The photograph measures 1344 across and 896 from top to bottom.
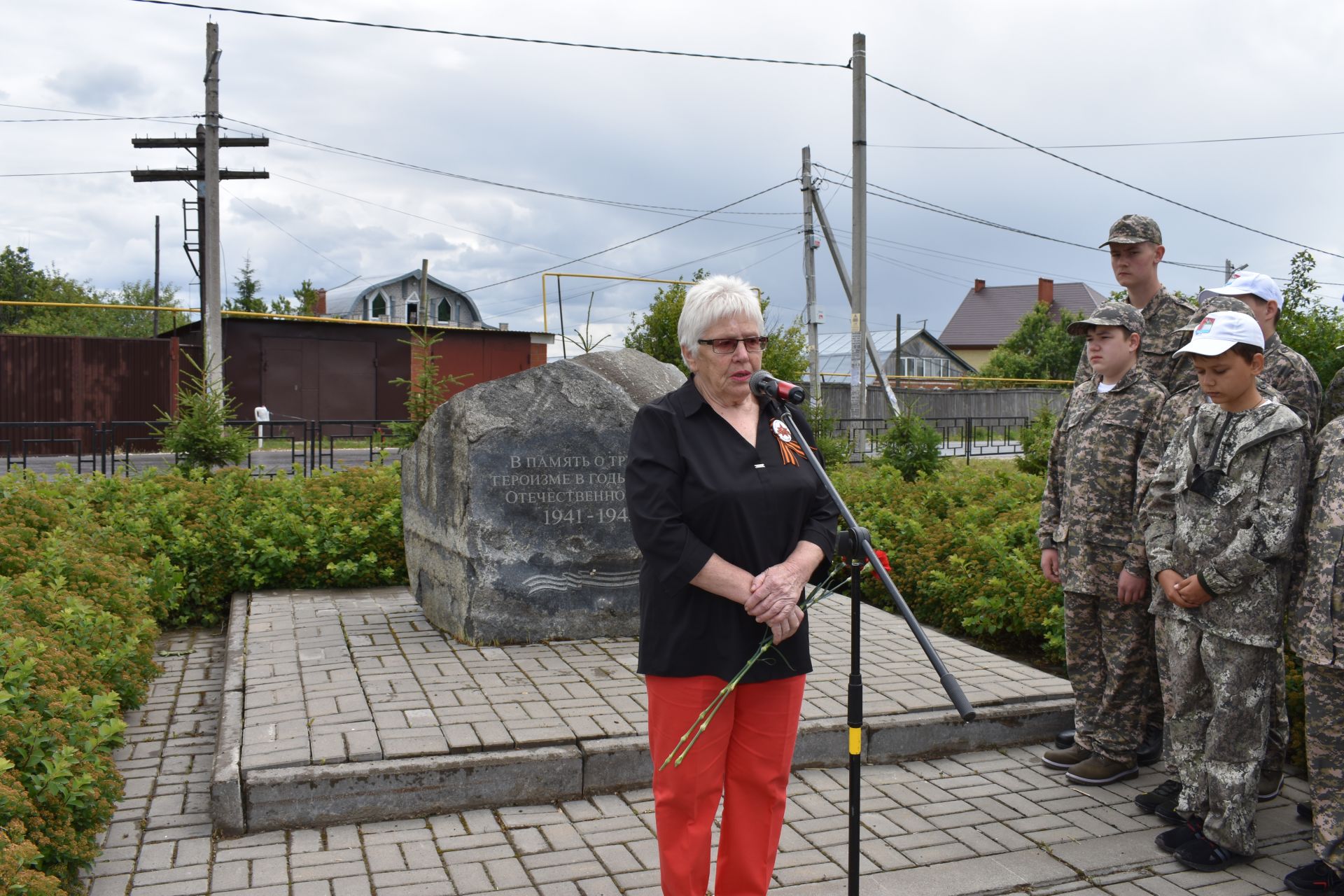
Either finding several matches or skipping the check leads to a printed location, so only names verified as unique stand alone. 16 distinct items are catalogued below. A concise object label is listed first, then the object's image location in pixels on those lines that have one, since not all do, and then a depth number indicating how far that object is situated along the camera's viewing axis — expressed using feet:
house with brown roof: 231.09
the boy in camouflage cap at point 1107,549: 14.87
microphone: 9.96
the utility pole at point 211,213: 68.90
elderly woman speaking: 9.72
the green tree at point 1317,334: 28.14
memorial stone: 20.33
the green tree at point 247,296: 169.58
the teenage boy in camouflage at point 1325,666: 11.87
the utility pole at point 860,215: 60.39
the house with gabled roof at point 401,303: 153.48
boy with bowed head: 12.35
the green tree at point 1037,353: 159.33
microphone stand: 9.49
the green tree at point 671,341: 89.61
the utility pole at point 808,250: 83.51
